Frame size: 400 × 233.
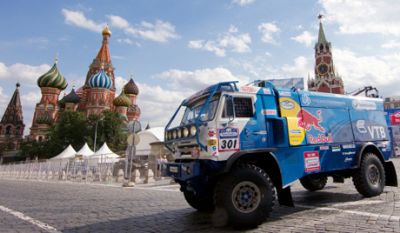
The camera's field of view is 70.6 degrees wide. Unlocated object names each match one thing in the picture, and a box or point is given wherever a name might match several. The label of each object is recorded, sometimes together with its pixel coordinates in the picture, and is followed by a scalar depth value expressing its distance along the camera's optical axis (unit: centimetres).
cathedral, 6328
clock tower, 9070
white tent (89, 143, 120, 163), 2145
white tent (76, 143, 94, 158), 3183
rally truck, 543
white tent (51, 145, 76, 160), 3241
